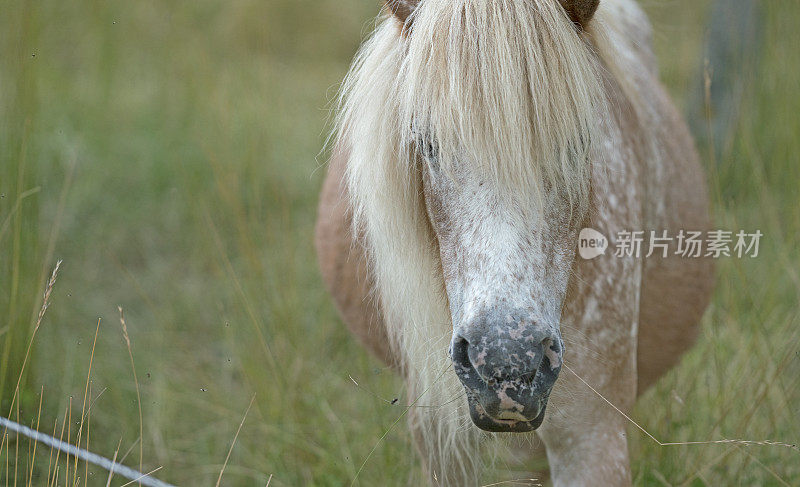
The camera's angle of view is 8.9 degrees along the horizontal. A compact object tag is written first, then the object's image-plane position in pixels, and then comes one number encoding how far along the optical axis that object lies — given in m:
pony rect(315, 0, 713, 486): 5.93
